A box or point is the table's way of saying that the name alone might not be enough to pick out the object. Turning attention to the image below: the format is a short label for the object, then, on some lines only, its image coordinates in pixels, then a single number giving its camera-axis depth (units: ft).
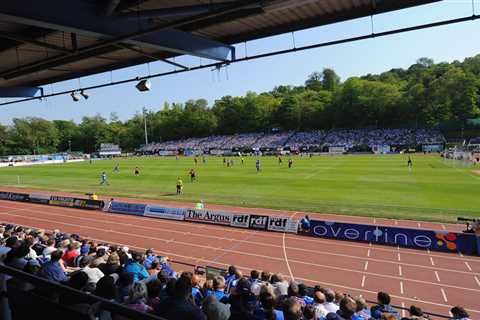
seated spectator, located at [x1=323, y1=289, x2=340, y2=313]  21.43
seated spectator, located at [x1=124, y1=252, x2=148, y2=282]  24.49
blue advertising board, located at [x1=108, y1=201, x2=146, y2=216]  76.28
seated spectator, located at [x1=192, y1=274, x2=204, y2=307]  21.28
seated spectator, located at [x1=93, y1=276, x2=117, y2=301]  13.66
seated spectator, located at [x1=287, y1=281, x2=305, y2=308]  23.44
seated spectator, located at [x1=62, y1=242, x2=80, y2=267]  32.63
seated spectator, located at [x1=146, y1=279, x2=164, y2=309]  19.64
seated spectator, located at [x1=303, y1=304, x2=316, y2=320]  18.99
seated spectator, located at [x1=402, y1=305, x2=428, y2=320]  21.50
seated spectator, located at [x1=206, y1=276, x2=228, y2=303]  21.08
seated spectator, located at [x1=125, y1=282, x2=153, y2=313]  15.91
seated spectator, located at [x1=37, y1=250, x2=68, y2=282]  19.45
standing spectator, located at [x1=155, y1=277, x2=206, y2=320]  11.02
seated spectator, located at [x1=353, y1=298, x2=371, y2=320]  20.21
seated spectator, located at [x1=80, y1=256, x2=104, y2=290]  21.22
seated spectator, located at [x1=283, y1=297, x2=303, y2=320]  16.89
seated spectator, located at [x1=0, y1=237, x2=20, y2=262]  24.27
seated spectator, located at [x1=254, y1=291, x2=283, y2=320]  16.72
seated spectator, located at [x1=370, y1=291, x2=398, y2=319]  21.94
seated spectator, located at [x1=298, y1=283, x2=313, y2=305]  23.49
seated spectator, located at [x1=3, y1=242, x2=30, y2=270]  20.17
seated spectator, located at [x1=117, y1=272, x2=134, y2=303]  18.26
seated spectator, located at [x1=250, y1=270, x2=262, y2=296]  24.37
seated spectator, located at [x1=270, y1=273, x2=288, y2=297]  24.80
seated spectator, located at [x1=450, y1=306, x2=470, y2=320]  20.80
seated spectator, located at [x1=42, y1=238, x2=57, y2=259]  30.20
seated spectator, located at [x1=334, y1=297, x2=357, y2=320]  19.27
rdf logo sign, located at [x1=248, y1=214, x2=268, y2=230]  61.57
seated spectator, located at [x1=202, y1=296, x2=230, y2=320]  14.55
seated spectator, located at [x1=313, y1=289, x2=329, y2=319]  20.70
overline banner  47.44
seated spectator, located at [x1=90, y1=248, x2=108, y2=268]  24.72
